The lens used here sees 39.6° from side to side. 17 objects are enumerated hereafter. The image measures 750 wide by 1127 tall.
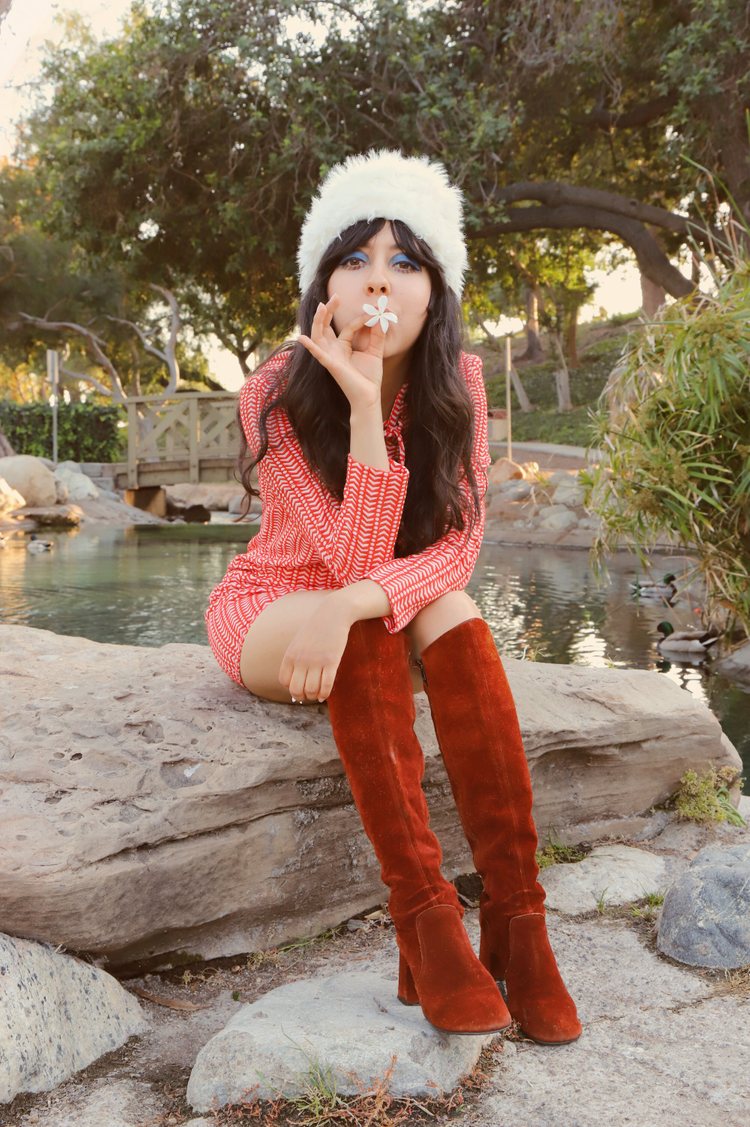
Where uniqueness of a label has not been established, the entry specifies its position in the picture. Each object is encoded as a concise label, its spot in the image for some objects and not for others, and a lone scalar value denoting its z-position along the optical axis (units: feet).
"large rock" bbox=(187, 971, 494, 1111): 5.37
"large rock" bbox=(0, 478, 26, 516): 46.16
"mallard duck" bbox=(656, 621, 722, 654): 20.81
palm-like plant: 12.42
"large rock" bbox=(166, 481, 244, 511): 61.57
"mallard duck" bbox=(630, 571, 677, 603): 25.20
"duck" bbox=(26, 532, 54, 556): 38.29
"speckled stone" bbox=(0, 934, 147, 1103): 5.63
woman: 6.03
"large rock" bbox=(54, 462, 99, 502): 53.57
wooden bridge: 58.08
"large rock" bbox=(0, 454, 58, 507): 48.57
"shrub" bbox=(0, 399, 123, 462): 65.77
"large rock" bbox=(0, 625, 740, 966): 6.48
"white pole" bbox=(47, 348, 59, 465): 60.80
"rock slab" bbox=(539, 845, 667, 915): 8.30
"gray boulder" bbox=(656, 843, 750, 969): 7.09
